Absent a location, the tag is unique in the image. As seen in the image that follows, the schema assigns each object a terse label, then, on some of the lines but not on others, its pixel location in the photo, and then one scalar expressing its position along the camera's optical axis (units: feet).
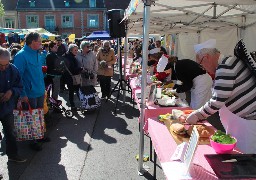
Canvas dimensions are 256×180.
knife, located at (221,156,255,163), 6.20
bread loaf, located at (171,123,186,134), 8.34
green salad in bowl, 6.65
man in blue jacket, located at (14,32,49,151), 13.62
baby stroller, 20.86
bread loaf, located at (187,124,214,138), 8.08
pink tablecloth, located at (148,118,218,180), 6.15
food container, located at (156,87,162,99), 13.91
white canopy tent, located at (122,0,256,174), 11.47
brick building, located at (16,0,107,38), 135.33
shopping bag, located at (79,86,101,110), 22.02
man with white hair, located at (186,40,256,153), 7.06
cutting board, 7.87
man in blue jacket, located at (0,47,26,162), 11.96
